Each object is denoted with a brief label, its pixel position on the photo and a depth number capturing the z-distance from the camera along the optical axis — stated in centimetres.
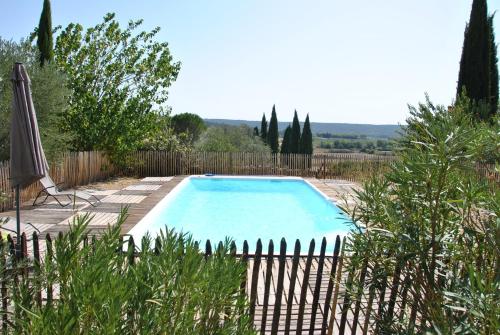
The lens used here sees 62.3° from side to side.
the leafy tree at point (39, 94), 907
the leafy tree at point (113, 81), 1307
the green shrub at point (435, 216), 207
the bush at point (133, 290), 131
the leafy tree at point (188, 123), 2994
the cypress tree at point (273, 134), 3005
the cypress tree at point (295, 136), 2825
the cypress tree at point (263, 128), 3497
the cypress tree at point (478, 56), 1535
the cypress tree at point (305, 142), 2839
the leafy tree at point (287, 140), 3011
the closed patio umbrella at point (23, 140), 525
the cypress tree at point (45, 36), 1205
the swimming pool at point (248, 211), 872
